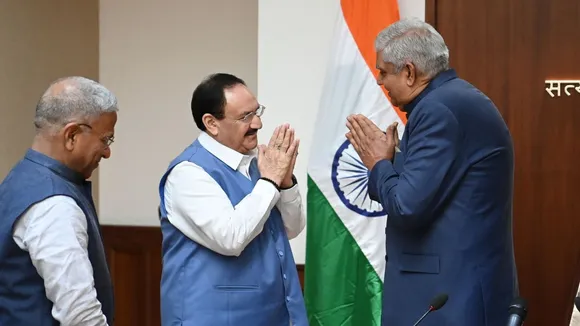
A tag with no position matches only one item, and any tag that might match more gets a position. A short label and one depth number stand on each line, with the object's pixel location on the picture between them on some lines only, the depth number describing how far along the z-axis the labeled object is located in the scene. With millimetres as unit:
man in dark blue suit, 4349
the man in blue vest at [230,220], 4447
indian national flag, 5671
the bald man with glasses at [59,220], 4164
